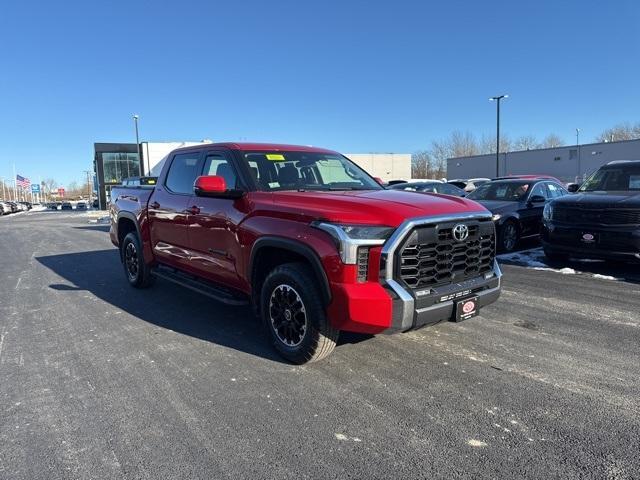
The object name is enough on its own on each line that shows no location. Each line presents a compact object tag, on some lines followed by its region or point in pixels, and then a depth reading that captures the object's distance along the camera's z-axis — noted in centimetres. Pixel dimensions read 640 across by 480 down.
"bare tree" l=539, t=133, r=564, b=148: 9288
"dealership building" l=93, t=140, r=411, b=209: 5300
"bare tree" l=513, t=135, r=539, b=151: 9234
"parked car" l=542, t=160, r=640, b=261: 690
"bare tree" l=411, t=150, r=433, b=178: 8933
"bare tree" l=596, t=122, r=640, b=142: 8012
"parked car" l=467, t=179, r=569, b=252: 980
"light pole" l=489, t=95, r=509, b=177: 3449
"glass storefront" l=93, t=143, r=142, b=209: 5628
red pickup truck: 343
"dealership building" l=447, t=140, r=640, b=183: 4522
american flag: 8056
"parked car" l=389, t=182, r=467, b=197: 1339
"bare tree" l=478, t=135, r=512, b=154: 8781
